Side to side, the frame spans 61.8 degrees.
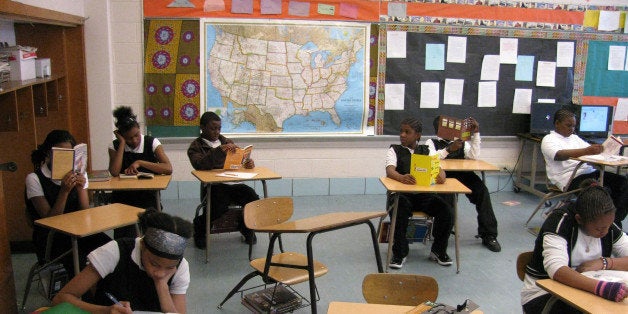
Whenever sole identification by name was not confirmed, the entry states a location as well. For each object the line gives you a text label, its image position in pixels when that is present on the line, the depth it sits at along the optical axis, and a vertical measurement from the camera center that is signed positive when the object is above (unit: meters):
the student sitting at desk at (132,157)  4.09 -0.61
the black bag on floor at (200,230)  4.45 -1.25
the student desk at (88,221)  2.80 -0.79
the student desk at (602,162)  4.66 -0.66
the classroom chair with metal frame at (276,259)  3.01 -1.07
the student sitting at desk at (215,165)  4.42 -0.70
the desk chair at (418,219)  4.22 -1.08
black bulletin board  6.13 +0.08
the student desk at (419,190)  3.90 -0.77
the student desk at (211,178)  4.05 -0.75
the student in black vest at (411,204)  4.18 -0.96
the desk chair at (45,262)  2.97 -1.05
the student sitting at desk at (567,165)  4.92 -0.74
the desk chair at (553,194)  4.88 -1.01
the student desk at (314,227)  2.78 -0.77
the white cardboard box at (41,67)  4.35 +0.10
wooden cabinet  3.52 -0.16
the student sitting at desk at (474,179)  4.64 -0.85
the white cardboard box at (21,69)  3.83 +0.07
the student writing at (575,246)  2.34 -0.74
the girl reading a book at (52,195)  3.07 -0.68
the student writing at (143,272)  1.97 -0.75
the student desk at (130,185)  3.61 -0.73
